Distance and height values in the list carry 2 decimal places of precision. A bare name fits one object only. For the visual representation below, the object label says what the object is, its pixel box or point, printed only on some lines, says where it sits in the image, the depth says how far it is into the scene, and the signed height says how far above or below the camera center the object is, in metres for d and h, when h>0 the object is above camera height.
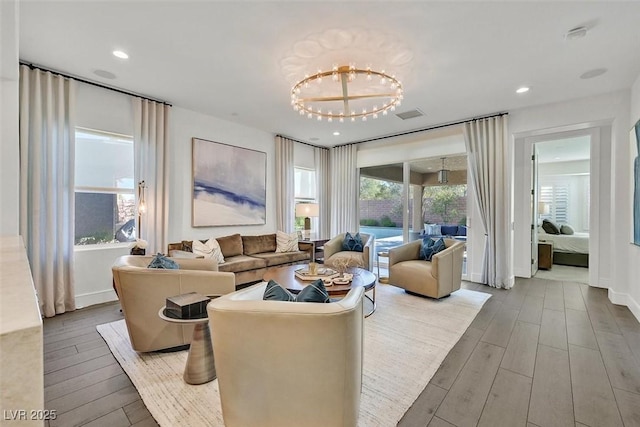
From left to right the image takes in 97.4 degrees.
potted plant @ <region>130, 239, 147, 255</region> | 3.38 -0.44
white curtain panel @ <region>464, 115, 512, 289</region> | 4.38 +0.32
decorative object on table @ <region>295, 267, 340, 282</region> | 3.08 -0.71
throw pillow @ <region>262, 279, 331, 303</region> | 1.47 -0.45
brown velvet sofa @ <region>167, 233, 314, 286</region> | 4.12 -0.74
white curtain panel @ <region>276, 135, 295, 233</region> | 5.70 +0.56
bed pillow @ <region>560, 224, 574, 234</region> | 6.62 -0.38
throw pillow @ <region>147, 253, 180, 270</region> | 2.44 -0.46
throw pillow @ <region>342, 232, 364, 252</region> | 5.01 -0.56
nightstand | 5.68 -0.84
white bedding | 5.80 -0.59
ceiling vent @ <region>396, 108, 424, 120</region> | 4.31 +1.56
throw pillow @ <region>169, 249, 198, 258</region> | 3.33 -0.53
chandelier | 2.68 +1.52
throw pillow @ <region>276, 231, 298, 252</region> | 5.17 -0.56
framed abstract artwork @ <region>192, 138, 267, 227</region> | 4.59 +0.47
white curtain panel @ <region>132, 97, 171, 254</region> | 3.83 +0.65
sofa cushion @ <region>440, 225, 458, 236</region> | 5.26 -0.32
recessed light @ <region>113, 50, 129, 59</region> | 2.77 +1.57
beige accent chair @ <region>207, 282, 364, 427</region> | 1.26 -0.68
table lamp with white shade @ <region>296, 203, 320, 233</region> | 5.68 +0.04
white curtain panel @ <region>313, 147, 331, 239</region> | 6.76 +0.54
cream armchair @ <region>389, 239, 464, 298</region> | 3.62 -0.79
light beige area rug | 1.70 -1.20
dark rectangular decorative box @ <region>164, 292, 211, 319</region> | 1.90 -0.66
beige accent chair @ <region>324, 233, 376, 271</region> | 4.52 -0.71
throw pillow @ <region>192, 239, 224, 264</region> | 3.97 -0.55
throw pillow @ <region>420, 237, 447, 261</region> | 4.05 -0.51
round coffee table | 2.75 -0.75
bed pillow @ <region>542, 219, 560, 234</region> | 6.45 -0.31
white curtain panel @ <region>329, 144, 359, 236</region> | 6.43 +0.56
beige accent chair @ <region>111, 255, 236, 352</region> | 2.23 -0.68
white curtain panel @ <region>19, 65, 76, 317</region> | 3.02 +0.31
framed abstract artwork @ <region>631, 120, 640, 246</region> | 3.12 +0.39
